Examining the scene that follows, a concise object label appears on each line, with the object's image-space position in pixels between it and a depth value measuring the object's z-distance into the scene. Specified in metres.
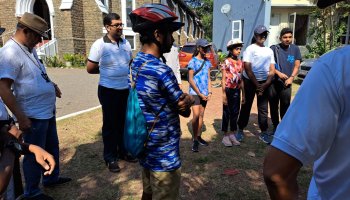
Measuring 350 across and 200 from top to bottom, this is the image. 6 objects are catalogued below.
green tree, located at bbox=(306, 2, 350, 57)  13.55
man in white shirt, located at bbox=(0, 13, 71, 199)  2.76
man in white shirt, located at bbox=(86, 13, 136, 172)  3.83
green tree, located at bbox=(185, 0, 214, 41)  50.06
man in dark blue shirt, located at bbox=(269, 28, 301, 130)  4.88
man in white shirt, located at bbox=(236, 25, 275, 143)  4.81
